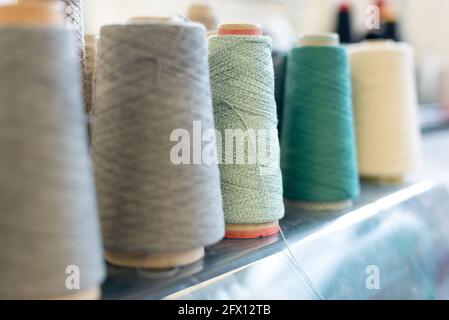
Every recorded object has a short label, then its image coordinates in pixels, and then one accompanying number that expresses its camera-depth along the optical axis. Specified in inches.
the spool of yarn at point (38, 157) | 14.1
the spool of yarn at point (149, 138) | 17.6
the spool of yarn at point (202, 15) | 39.6
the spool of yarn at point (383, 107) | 33.8
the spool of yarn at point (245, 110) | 21.8
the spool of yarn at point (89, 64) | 23.6
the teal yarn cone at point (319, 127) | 27.7
